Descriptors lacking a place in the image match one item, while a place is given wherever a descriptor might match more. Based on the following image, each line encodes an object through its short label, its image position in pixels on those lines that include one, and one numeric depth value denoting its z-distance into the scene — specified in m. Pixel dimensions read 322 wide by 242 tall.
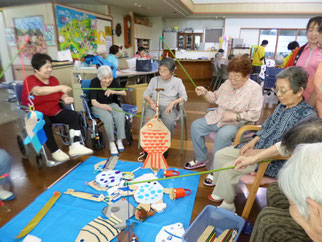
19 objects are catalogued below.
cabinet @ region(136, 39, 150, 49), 8.84
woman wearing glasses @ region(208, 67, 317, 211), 1.56
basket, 1.49
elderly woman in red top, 2.31
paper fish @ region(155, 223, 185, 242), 1.58
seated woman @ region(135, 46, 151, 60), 5.75
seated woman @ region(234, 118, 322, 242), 1.08
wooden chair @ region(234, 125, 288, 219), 1.49
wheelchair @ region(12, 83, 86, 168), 2.44
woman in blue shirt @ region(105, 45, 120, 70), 4.65
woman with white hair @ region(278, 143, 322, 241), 0.74
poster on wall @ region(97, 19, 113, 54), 5.96
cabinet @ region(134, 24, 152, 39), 8.36
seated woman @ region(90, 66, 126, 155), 2.80
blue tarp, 1.63
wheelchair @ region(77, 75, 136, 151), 2.83
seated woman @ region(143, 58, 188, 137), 2.72
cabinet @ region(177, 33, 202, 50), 10.56
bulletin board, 4.61
